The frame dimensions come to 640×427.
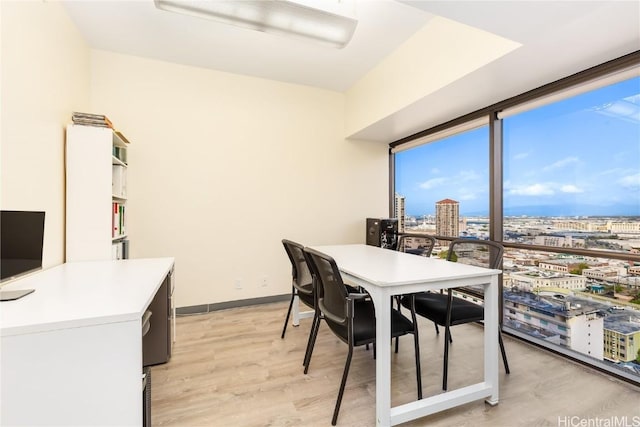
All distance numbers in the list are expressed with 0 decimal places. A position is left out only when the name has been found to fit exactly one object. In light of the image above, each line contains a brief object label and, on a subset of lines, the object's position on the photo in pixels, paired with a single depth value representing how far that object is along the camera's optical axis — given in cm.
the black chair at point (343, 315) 159
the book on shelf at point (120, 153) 282
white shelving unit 230
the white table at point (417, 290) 154
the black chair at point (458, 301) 193
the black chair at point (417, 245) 267
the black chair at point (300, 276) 230
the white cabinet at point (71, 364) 93
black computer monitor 131
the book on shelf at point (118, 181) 271
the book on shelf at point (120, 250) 252
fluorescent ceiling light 192
